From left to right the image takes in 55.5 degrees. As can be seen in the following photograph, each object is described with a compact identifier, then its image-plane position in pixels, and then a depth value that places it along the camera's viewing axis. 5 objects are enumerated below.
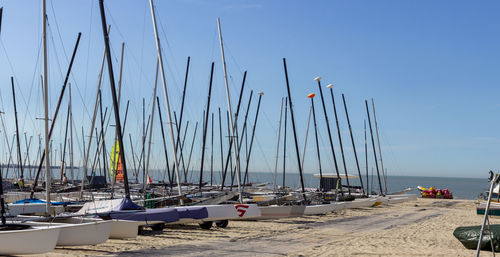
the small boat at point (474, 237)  14.66
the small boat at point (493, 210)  31.64
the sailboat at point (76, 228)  13.40
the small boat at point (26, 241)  11.98
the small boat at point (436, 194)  57.44
